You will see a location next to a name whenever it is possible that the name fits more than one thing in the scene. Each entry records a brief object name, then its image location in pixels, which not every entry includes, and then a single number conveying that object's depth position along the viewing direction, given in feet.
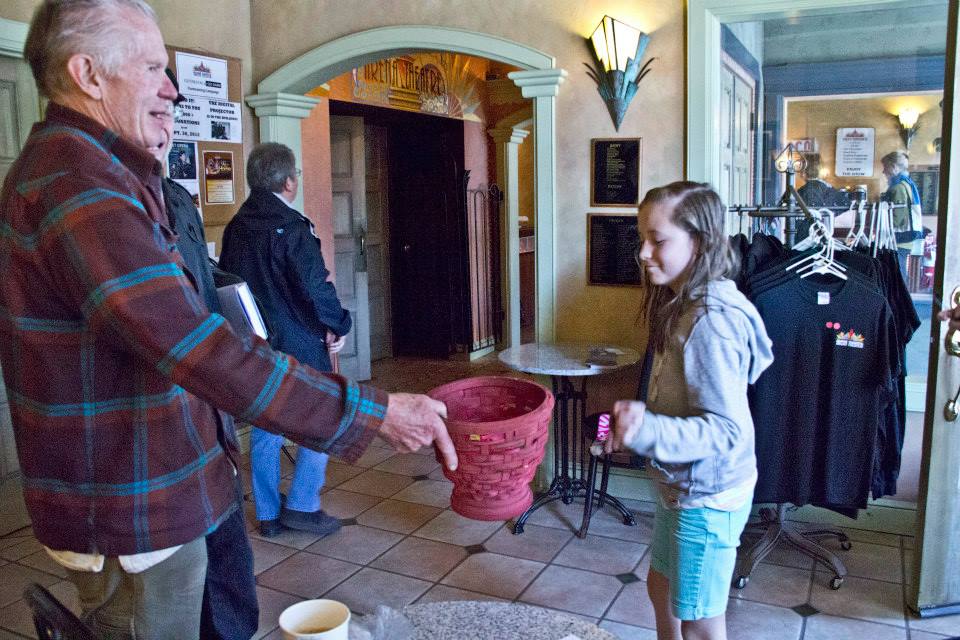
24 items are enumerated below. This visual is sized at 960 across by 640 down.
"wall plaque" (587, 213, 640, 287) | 12.66
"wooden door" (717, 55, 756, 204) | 13.00
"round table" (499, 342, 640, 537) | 11.41
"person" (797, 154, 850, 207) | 14.65
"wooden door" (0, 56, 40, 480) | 11.87
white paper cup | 3.82
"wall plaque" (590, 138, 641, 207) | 12.47
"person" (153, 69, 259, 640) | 5.03
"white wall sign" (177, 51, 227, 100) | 14.14
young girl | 5.51
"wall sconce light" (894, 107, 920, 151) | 15.33
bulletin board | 14.20
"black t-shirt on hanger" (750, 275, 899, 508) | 9.82
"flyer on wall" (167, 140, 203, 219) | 14.11
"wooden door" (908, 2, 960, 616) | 8.41
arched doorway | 12.86
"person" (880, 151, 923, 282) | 13.38
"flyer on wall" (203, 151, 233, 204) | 14.78
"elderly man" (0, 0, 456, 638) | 3.87
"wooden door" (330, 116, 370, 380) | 21.45
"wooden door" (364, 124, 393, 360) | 24.34
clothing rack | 10.27
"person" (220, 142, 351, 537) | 11.26
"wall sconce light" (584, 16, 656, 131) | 11.96
